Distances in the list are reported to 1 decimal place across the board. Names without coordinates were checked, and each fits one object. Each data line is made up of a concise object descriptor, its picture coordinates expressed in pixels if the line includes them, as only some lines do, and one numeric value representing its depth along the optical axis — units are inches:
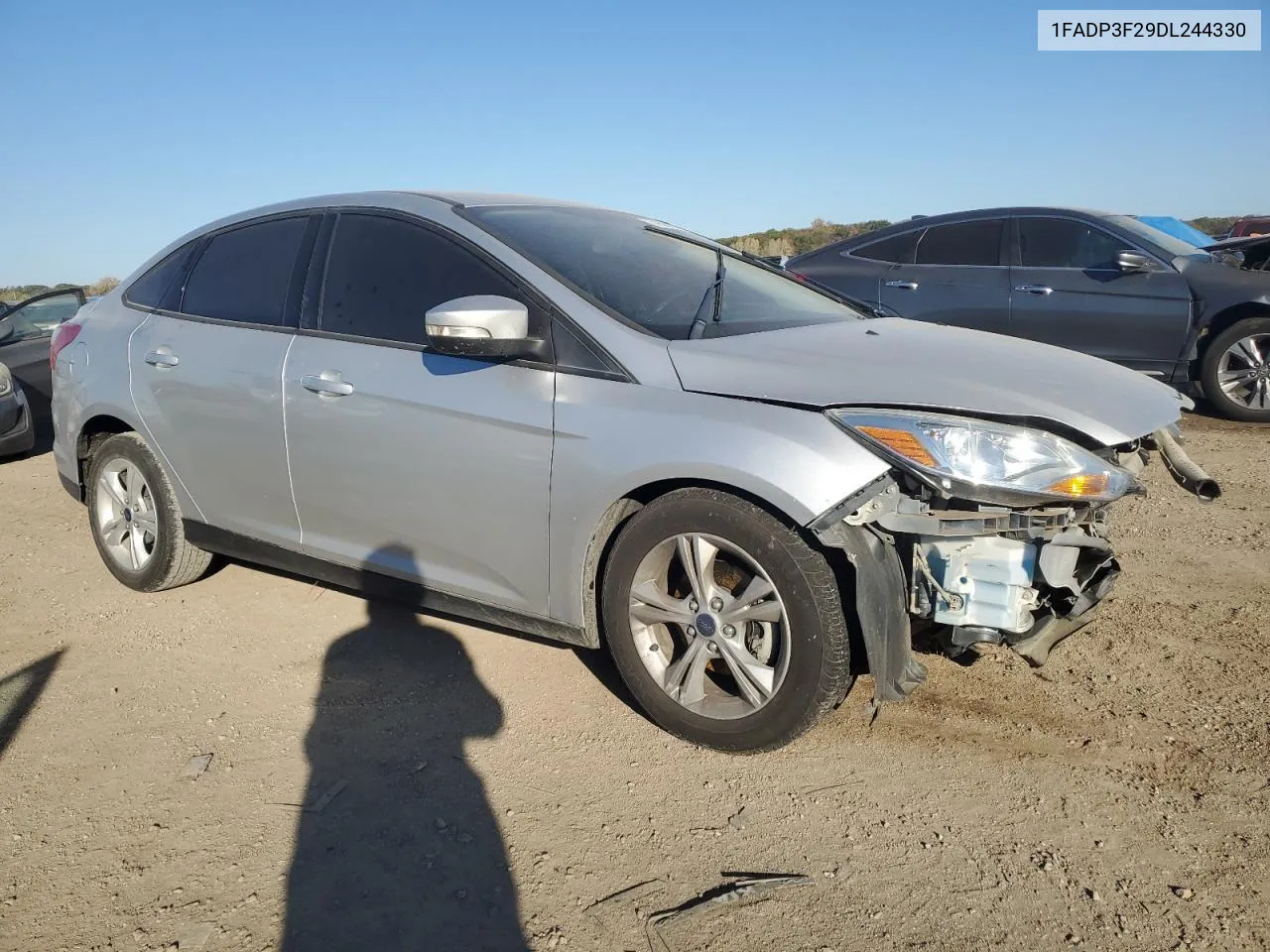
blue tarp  333.8
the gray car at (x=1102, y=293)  280.2
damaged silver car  104.0
